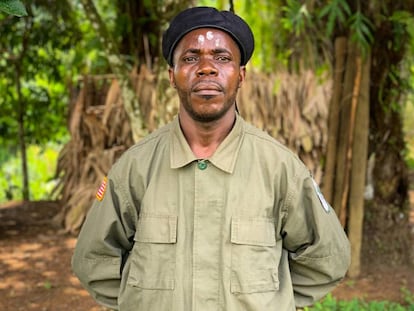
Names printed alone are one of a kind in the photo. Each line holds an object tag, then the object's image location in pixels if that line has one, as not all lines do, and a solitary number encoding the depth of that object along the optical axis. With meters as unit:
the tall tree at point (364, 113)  4.77
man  1.94
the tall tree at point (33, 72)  7.36
